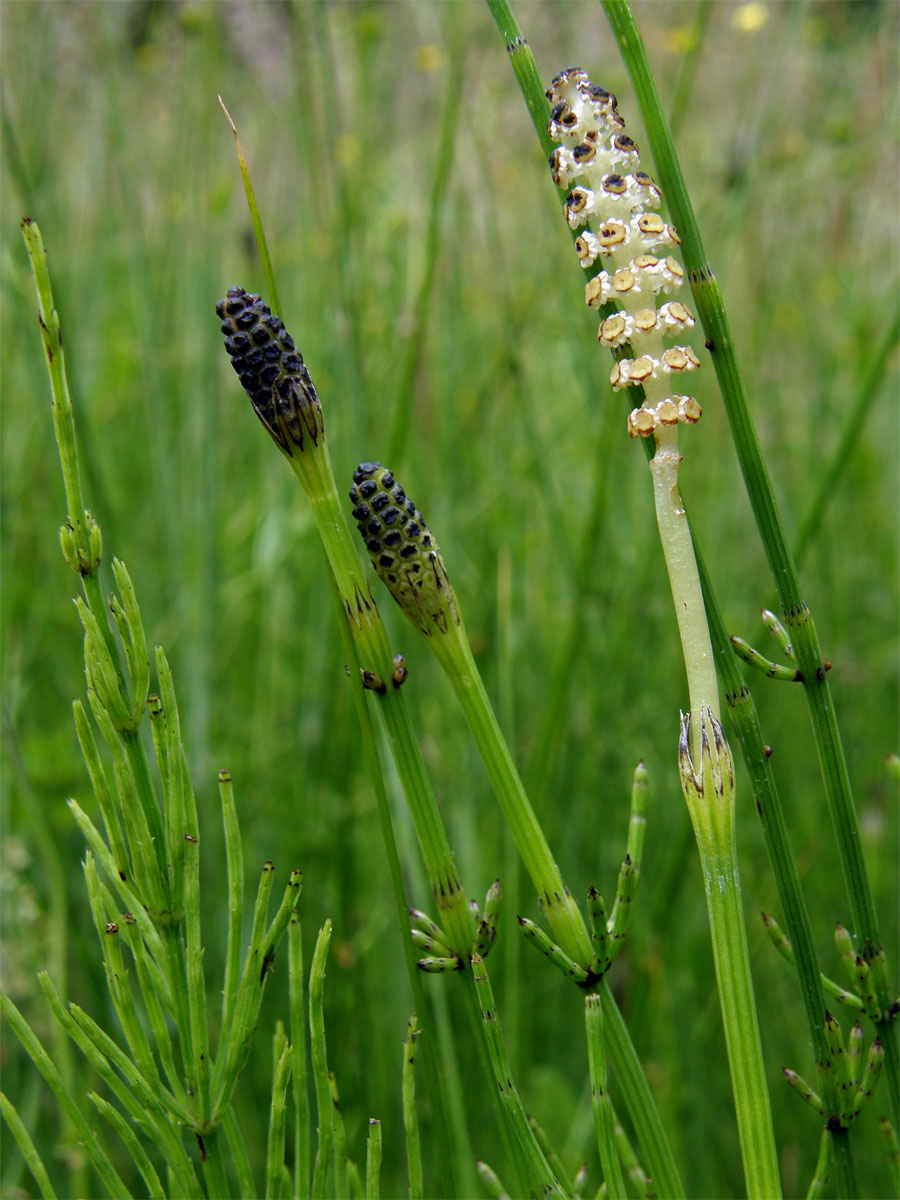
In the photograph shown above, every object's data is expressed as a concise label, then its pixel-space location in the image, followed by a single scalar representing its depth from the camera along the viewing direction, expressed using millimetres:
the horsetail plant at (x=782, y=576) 325
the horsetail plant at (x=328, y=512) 324
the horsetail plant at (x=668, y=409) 319
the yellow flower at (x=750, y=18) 797
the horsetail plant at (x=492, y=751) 324
